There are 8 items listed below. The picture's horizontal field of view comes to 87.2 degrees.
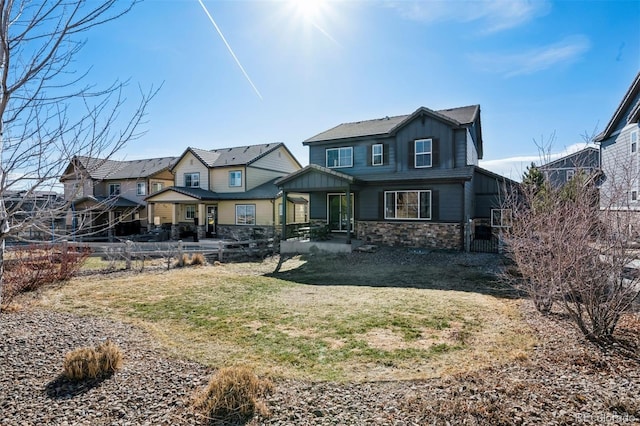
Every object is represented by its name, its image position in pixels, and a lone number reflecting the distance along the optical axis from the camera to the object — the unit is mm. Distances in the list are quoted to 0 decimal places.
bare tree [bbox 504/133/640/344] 5230
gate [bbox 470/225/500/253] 15673
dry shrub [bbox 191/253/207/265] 14758
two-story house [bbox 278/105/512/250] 16703
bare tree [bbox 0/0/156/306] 3524
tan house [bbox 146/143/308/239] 24750
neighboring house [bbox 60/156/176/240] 29627
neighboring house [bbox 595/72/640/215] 15789
